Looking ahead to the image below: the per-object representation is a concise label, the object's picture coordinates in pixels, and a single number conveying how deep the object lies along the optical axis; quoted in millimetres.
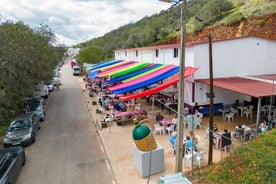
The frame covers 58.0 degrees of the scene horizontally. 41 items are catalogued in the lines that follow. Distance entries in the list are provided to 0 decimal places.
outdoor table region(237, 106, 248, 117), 17766
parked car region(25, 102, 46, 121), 19859
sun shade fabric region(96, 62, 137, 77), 27730
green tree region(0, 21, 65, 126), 14742
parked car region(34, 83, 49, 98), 26975
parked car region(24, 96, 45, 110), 21158
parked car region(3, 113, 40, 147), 14023
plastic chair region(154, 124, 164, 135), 15538
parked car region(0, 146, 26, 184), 9252
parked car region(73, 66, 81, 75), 57894
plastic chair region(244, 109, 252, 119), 17462
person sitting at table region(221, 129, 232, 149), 11867
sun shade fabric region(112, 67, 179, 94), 18547
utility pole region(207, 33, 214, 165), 9831
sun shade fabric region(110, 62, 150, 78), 25453
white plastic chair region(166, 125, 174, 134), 15398
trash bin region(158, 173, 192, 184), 7816
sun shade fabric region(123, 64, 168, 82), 22577
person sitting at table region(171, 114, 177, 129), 15569
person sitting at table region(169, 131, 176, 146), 12478
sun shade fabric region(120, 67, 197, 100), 16105
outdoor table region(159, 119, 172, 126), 15672
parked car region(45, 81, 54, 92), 33903
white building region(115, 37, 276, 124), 17969
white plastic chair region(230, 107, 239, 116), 17634
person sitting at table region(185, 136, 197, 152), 11310
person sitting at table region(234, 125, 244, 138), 12717
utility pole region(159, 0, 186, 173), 8441
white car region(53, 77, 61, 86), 38656
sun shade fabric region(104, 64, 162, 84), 23662
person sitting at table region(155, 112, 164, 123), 16812
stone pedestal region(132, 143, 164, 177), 10242
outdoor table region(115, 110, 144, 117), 18203
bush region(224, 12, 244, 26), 39478
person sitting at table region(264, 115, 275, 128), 13391
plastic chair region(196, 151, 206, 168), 10688
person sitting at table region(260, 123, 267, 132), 12609
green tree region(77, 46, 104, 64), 60875
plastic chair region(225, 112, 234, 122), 17062
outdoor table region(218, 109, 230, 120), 17825
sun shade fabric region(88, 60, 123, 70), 36869
